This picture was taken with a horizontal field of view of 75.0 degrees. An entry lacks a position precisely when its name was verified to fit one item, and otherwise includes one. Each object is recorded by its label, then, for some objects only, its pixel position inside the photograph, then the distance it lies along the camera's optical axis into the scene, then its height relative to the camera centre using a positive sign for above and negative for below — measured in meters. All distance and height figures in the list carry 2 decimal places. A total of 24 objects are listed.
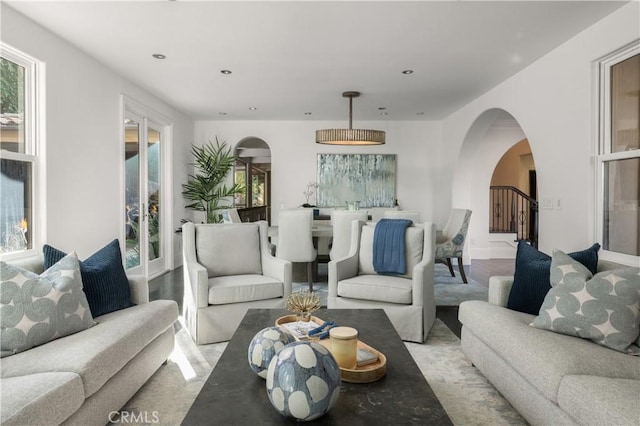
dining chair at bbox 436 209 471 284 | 5.40 -0.45
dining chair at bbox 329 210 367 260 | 4.73 -0.27
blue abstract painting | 7.76 +0.53
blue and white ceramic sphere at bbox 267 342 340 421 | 1.34 -0.57
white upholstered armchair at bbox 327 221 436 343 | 3.31 -0.63
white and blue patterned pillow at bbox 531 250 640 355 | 2.04 -0.51
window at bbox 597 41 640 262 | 3.06 +0.39
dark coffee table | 1.39 -0.70
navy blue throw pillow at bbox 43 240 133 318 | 2.43 -0.44
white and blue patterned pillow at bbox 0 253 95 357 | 1.93 -0.49
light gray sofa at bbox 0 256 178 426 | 1.57 -0.71
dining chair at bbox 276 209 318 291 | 5.07 -0.37
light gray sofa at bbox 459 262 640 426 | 1.58 -0.72
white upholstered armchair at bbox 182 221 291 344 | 3.25 -0.60
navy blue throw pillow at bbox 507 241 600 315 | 2.54 -0.43
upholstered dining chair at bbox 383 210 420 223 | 4.92 -0.09
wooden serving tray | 1.66 -0.67
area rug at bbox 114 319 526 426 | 2.20 -1.09
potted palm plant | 7.04 +0.43
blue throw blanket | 3.71 -0.38
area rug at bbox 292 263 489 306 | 4.70 -1.02
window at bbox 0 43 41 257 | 3.12 +0.42
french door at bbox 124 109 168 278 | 5.21 +0.14
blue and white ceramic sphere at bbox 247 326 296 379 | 1.65 -0.57
